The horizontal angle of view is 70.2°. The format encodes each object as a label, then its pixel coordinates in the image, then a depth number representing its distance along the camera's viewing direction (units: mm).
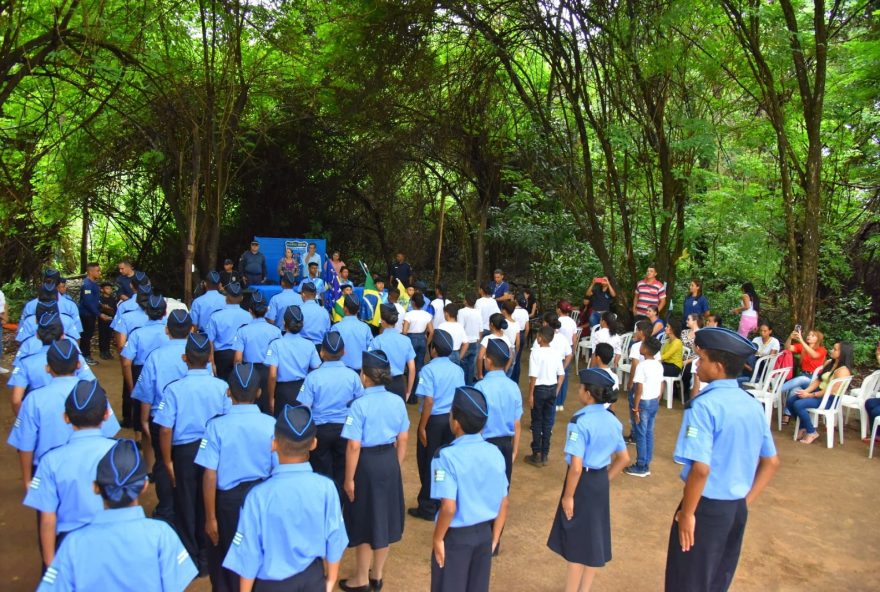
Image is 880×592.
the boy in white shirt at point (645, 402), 5836
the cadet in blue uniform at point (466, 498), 3016
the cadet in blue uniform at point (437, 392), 4691
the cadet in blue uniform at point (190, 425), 3930
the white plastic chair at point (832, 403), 7238
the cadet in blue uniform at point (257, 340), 5906
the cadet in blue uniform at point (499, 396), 4301
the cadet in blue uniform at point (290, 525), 2498
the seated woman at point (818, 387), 7223
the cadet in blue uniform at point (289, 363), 5215
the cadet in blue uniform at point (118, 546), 2084
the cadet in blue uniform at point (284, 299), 7461
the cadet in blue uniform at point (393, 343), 5566
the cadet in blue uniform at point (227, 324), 6488
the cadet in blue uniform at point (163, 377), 4410
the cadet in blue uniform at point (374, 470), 3785
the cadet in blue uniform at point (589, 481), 3654
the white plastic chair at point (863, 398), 7328
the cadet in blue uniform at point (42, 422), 3508
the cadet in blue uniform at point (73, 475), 2746
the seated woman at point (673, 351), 8031
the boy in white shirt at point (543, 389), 6043
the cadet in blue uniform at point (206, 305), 7137
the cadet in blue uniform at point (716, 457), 3189
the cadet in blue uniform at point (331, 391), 4223
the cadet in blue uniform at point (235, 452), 3324
